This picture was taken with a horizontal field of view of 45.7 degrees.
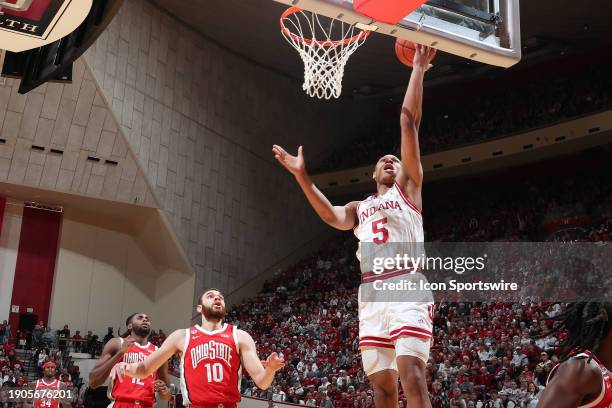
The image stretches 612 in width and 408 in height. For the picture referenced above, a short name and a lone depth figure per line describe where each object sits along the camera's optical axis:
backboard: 4.72
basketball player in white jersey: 4.15
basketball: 5.18
